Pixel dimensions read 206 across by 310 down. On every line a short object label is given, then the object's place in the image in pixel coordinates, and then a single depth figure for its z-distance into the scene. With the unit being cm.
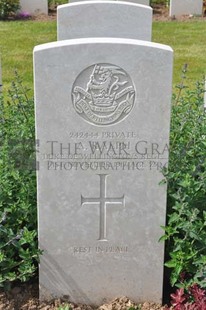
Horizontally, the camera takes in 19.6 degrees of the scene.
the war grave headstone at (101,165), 319
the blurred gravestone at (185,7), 1271
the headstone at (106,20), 486
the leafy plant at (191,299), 322
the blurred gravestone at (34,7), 1281
